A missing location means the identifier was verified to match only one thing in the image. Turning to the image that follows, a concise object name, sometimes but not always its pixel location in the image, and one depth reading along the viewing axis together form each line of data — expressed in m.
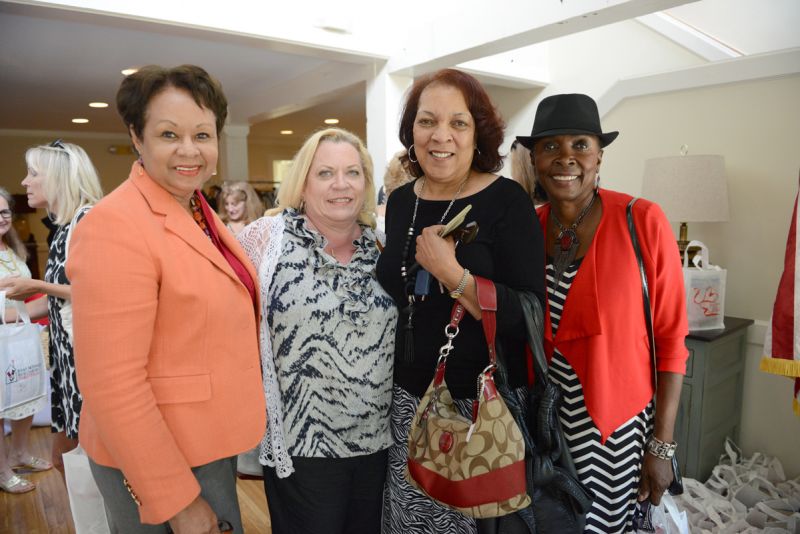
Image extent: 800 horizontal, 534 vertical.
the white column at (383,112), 4.37
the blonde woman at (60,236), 2.21
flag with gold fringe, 1.90
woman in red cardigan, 1.37
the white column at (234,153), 7.52
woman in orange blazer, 1.00
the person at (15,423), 2.98
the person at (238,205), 4.84
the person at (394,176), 2.76
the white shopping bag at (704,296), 2.79
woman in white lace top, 1.46
